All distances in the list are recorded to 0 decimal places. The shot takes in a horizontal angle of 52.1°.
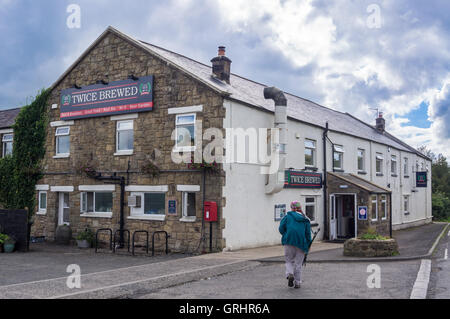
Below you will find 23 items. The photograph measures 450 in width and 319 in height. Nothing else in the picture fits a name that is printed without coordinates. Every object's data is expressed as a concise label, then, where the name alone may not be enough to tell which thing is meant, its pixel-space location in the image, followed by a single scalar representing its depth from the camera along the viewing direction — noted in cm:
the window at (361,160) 2573
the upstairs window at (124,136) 1827
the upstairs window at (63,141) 2031
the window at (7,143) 2302
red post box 1525
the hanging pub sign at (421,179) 3394
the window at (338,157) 2277
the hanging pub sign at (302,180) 1874
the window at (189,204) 1642
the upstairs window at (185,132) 1655
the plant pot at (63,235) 1922
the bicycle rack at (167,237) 1575
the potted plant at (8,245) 1730
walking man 906
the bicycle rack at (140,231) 1602
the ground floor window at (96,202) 1875
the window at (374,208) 2068
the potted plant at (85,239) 1833
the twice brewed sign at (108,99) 1778
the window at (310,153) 2066
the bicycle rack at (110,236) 1745
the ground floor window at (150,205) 1714
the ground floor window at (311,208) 2050
